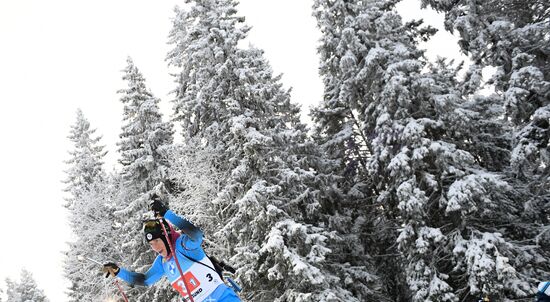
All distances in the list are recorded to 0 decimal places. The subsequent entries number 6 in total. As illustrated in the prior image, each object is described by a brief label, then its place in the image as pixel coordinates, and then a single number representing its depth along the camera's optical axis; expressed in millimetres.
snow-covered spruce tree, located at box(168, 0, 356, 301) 15938
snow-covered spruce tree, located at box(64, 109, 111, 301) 26016
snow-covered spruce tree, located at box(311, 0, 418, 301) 18812
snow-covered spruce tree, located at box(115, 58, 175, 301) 22406
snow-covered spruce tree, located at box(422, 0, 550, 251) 14258
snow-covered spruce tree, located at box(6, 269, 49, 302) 41375
